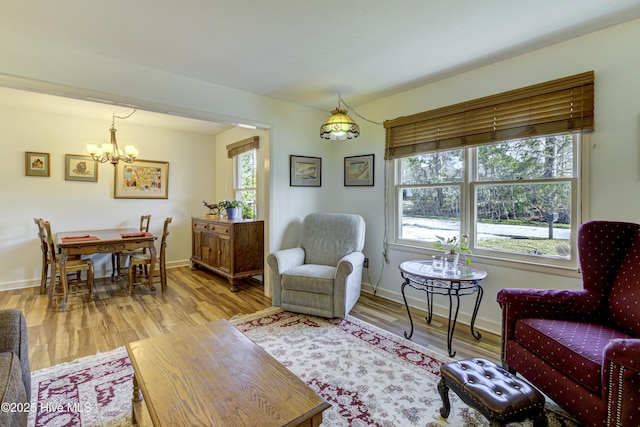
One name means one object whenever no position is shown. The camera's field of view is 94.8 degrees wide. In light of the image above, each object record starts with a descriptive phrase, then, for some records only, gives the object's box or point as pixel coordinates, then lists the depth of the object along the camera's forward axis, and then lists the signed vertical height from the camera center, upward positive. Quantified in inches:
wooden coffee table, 43.4 -29.8
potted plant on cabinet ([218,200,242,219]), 169.5 +1.5
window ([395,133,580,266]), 93.2 +5.1
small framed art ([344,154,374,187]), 146.8 +21.0
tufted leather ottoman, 49.0 -32.3
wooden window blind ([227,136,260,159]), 170.7 +40.0
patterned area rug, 64.3 -44.5
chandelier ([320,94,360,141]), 116.0 +33.8
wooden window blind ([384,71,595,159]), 87.5 +32.9
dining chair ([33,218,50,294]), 139.3 -24.7
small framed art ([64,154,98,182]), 167.2 +24.6
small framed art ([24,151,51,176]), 157.1 +25.2
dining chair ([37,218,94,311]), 127.3 -25.6
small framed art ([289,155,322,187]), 149.3 +20.7
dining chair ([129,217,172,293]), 148.4 -28.1
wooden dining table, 127.3 -15.2
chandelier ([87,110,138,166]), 141.3 +28.7
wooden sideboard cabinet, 154.6 -20.4
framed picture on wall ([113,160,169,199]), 182.9 +19.7
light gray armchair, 112.9 -24.1
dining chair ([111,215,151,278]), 168.7 -26.8
